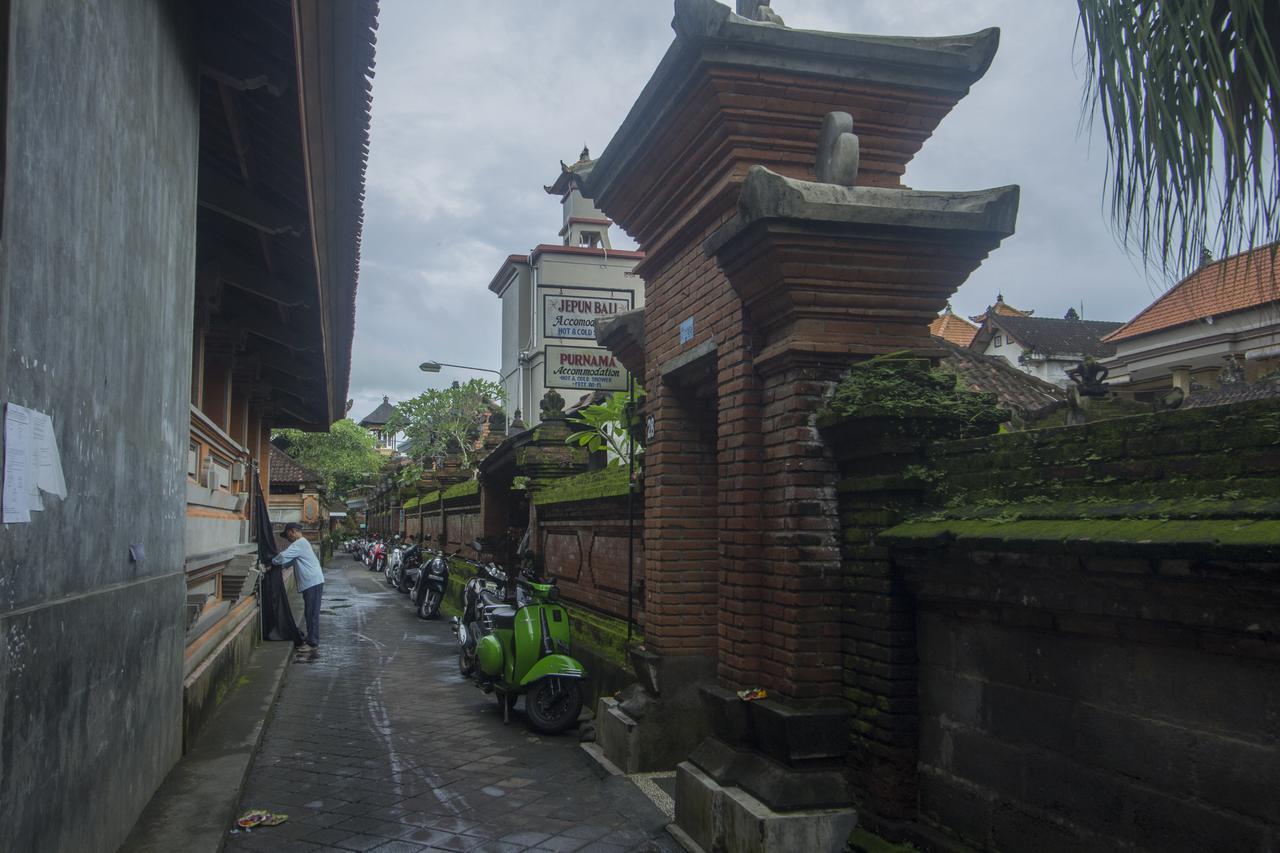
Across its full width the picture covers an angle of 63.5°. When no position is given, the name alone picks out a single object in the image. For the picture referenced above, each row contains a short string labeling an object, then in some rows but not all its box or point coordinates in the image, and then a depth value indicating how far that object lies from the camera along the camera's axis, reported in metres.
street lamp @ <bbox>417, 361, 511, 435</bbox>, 35.41
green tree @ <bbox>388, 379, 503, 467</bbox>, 35.09
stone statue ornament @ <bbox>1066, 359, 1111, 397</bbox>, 12.45
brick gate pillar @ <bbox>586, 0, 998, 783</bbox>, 5.23
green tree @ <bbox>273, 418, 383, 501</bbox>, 53.50
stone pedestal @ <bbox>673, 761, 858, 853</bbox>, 4.69
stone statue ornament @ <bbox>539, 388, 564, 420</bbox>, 12.88
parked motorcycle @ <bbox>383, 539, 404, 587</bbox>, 27.06
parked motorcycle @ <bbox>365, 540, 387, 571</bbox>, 38.34
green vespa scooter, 8.41
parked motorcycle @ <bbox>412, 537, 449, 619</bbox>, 18.67
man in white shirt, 13.70
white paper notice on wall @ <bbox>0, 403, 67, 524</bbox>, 2.87
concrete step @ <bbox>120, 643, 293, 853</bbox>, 4.96
